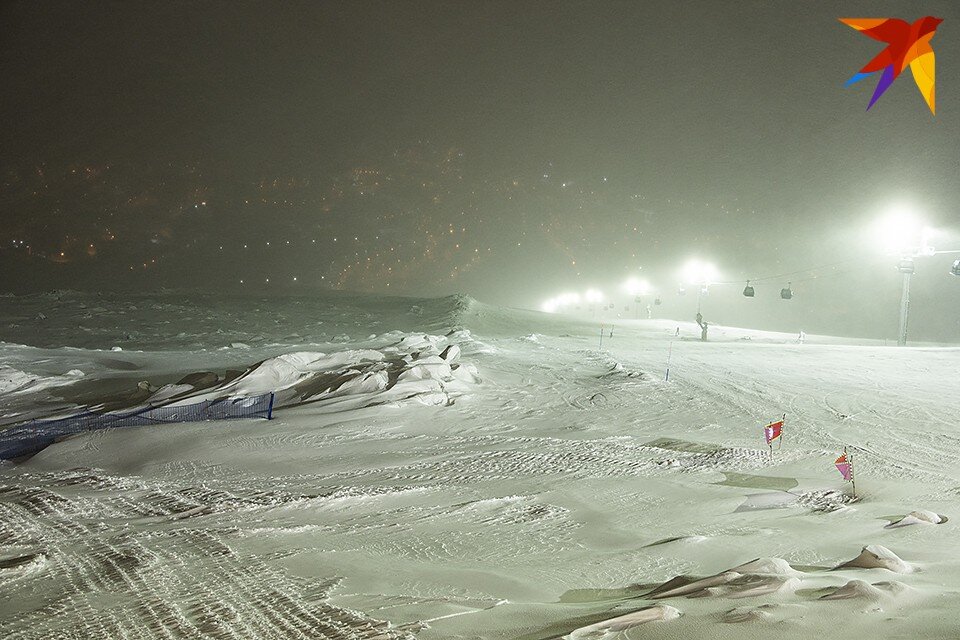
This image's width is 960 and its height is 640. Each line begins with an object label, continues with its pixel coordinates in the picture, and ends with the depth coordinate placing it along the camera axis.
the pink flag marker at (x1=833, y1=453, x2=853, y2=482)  7.27
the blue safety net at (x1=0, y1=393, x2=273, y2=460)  11.26
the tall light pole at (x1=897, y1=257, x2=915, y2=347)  28.39
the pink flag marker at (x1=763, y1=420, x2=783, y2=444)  9.10
